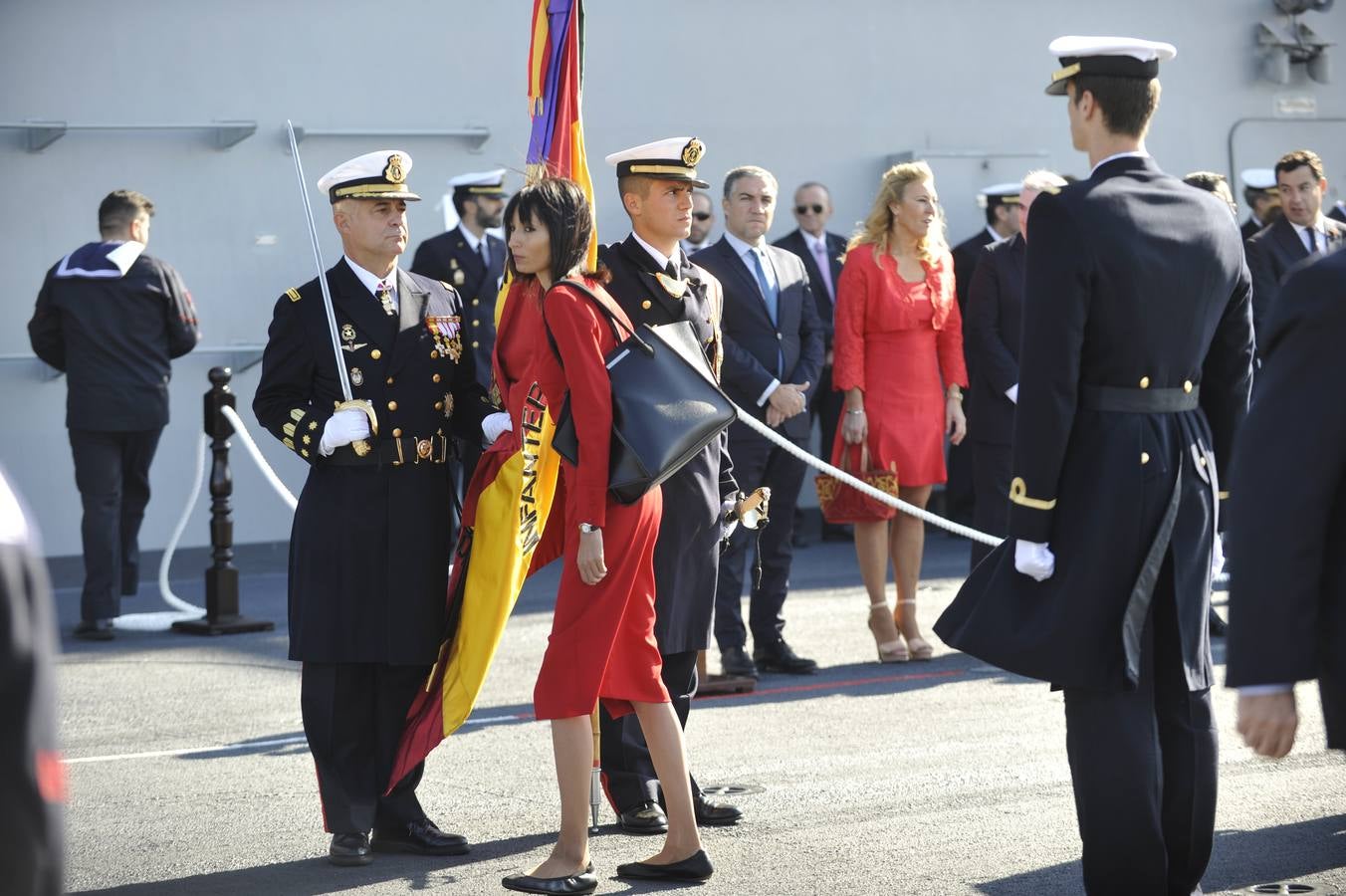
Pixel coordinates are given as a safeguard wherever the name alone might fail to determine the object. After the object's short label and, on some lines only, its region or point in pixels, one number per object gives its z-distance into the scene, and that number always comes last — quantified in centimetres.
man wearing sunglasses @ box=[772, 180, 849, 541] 2358
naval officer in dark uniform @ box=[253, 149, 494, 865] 1065
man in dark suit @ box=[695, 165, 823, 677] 1580
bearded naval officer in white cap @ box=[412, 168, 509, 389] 2261
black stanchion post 1969
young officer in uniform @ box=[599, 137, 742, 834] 1065
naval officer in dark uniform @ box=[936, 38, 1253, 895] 818
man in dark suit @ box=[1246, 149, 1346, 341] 1912
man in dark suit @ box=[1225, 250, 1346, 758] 578
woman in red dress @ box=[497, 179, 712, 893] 962
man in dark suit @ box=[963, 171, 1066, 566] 1739
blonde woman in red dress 1672
